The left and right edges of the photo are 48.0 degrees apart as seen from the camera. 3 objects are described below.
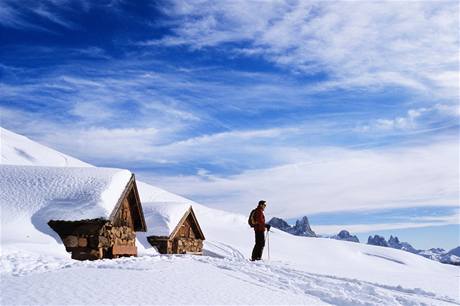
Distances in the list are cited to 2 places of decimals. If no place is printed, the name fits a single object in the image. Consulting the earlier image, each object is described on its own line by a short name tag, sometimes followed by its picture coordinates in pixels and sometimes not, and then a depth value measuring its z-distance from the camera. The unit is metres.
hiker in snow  15.20
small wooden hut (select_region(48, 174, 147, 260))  14.09
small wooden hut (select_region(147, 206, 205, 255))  23.06
